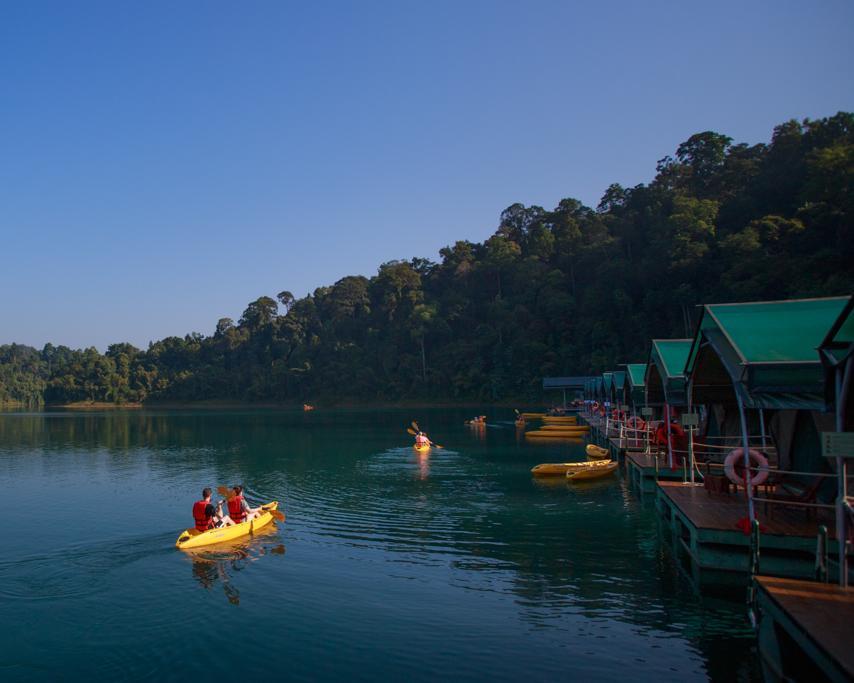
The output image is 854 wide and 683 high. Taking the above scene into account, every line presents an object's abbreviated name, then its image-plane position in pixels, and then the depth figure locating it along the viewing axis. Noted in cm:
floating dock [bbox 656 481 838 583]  1199
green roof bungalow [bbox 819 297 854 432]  959
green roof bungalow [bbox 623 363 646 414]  3364
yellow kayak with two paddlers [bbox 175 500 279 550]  1886
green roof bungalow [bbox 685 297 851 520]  1233
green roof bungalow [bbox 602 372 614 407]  5252
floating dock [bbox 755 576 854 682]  744
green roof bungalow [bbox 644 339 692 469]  2230
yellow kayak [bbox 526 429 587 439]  5306
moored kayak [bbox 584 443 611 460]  3612
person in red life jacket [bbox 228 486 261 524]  2038
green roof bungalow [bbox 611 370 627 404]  4683
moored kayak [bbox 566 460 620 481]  2955
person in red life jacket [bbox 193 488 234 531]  1934
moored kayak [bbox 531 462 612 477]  3105
